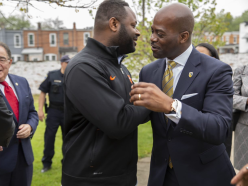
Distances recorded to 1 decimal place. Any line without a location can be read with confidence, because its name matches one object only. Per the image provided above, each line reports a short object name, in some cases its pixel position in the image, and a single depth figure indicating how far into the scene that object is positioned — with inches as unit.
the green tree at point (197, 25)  323.3
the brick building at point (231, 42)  2245.3
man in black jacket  79.5
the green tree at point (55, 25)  1841.8
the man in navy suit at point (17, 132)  120.1
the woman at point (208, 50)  173.6
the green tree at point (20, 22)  2192.4
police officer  239.3
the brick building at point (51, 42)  1862.7
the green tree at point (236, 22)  3063.5
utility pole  337.1
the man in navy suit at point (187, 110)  77.5
